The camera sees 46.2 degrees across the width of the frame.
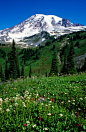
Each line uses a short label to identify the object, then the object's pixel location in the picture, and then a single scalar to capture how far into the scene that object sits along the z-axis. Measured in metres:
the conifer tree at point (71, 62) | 60.59
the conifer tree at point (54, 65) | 66.88
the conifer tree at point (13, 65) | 60.62
